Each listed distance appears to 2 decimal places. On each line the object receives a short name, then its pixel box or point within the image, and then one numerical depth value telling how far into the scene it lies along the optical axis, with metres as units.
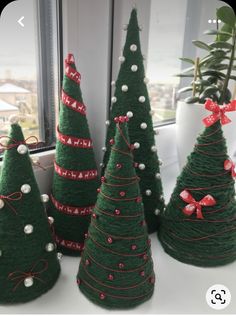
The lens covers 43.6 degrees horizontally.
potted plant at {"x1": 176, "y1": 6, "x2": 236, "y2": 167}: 0.73
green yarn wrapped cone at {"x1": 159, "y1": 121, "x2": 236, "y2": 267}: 0.50
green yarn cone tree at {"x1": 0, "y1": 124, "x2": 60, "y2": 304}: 0.41
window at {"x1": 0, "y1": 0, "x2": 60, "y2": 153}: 0.55
